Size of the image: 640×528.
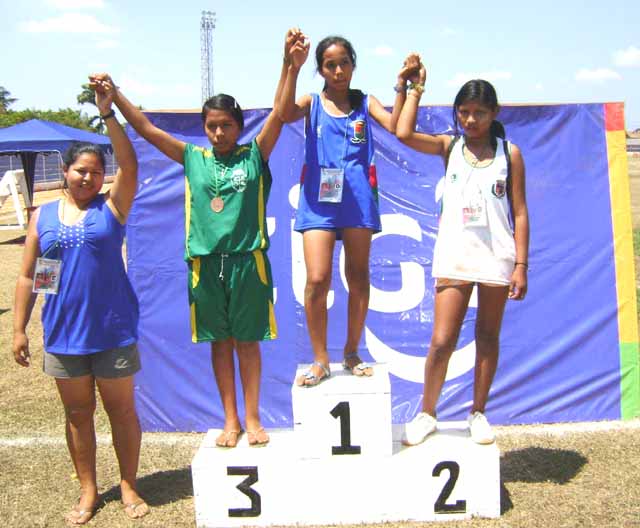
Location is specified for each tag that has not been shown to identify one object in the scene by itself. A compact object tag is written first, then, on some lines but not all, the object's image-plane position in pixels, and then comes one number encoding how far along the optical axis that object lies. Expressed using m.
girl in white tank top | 3.28
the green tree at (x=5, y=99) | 72.88
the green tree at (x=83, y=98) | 65.85
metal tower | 59.62
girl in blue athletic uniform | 3.35
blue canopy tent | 15.91
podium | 3.26
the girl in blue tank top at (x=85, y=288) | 3.16
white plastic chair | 18.50
